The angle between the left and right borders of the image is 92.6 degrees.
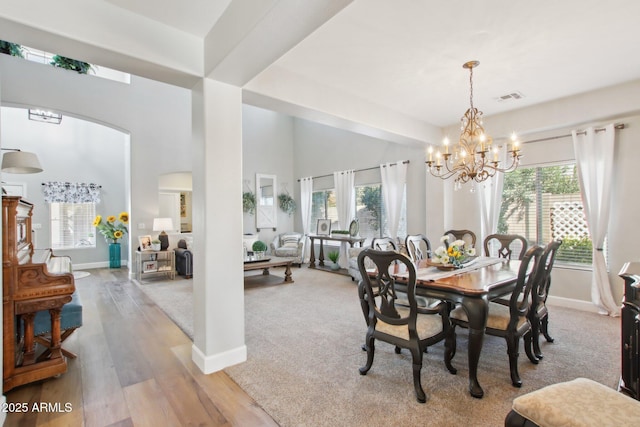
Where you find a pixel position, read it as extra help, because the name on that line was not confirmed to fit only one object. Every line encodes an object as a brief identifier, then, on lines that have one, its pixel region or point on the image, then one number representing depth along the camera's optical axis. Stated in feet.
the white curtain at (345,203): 23.31
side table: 20.24
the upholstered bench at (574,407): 3.67
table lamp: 21.09
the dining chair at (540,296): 8.15
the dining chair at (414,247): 12.00
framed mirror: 27.32
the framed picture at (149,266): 20.33
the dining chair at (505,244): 11.93
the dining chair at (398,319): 6.96
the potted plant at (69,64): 18.95
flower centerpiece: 9.74
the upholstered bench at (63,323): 8.11
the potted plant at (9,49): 16.07
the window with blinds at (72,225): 23.82
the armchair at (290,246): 24.50
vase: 24.71
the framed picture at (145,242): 20.68
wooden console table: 21.24
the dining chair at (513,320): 7.45
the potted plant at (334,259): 23.15
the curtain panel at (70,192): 23.12
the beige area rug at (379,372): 6.49
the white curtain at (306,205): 27.20
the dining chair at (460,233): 13.17
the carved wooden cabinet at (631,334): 5.16
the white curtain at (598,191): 12.41
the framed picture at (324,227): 24.38
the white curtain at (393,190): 19.76
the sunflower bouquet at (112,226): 23.59
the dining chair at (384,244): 11.55
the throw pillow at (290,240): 25.54
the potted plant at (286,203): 28.53
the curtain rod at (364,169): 19.67
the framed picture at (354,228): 21.94
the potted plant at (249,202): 26.08
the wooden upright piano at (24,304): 7.04
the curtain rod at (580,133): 12.32
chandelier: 9.57
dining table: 7.17
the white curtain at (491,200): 15.43
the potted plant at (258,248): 21.01
